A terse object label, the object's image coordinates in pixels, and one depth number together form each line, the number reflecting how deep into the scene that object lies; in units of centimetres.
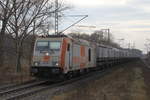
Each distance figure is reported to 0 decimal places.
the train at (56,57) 1881
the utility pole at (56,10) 2903
